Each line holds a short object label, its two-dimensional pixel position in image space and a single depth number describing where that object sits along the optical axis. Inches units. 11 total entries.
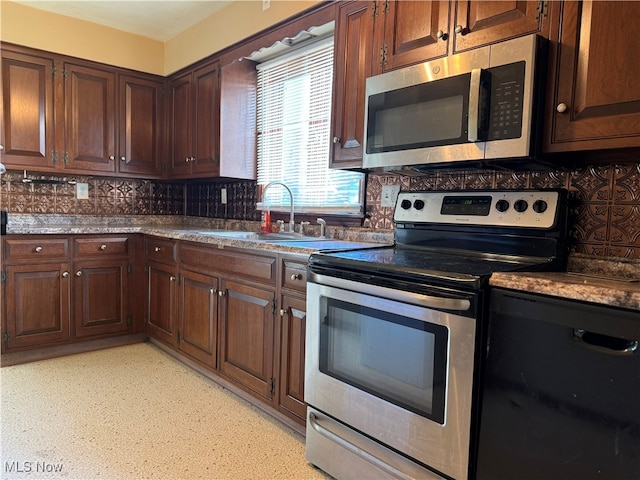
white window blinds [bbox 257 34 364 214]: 105.8
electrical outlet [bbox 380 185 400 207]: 88.7
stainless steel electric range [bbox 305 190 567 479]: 52.1
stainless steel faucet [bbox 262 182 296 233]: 108.8
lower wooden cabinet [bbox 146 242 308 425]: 79.1
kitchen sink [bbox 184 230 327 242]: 100.1
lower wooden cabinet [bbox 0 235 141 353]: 113.0
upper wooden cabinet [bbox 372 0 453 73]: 68.2
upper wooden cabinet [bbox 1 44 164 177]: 124.6
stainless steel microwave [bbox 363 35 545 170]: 57.1
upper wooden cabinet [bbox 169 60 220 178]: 126.6
